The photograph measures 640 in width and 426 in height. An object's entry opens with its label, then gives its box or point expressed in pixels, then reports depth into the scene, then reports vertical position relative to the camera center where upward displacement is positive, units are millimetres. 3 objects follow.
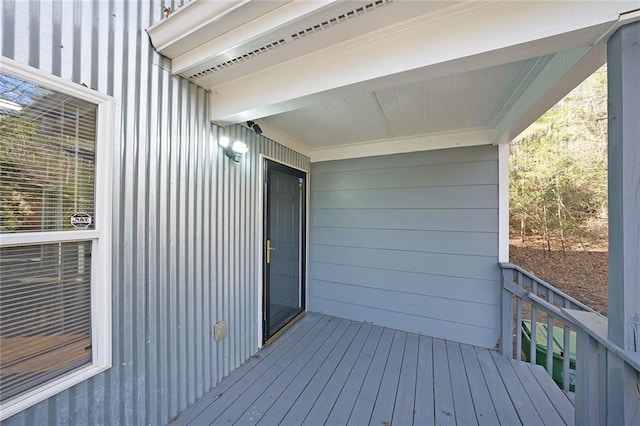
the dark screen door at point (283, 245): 2719 -411
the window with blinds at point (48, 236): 1028 -114
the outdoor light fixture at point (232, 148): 2051 +585
